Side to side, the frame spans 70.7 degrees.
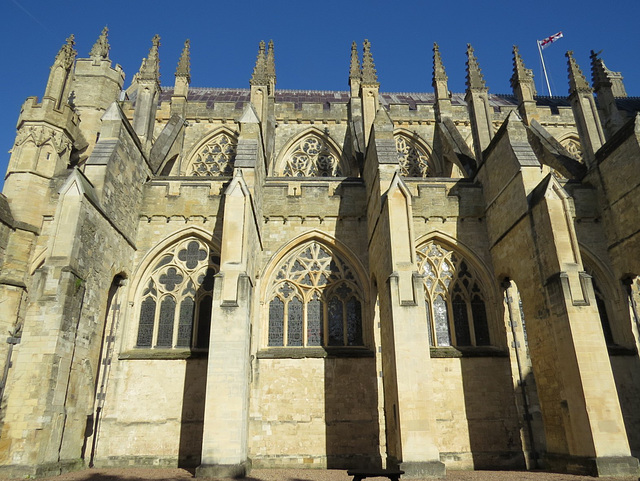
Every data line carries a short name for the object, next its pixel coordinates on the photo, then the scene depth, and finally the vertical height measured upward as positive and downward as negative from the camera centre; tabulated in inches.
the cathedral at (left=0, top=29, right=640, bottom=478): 349.4 +97.7
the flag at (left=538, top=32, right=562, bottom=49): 1217.4 +942.3
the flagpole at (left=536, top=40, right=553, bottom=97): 1299.0 +940.9
